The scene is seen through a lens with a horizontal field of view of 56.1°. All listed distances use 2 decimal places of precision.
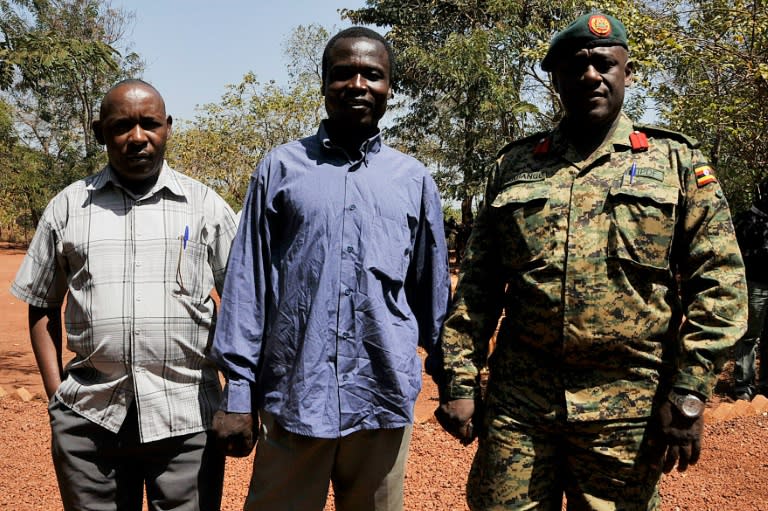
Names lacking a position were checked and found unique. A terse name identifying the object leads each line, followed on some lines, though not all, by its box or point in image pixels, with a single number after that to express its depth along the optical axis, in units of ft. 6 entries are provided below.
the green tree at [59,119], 72.54
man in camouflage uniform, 6.93
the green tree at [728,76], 21.97
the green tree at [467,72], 43.42
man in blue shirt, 7.11
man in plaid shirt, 7.71
